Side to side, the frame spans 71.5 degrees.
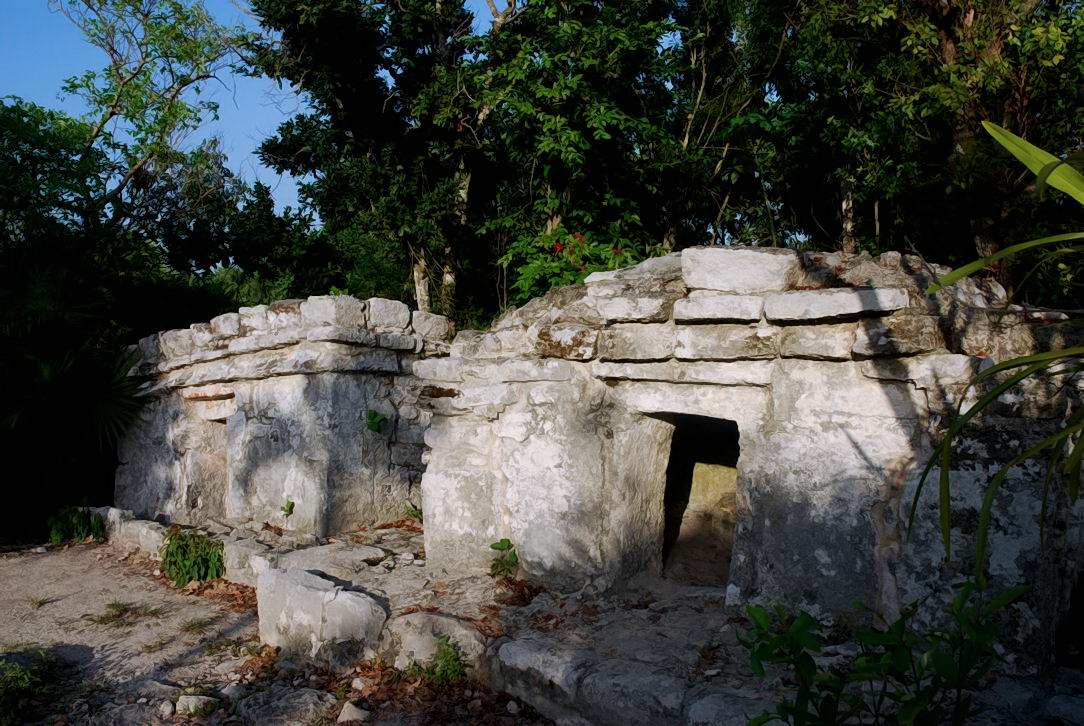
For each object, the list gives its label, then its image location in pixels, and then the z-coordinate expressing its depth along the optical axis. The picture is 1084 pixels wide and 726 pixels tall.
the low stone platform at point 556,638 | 2.48
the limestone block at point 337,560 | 4.19
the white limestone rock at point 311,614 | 3.54
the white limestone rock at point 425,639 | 3.20
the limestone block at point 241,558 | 4.94
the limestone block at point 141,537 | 5.87
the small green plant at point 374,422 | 5.34
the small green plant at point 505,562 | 3.76
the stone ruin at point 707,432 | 2.68
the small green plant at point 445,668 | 3.18
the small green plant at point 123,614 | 4.59
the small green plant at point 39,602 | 4.96
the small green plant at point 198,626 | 4.30
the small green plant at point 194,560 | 5.18
